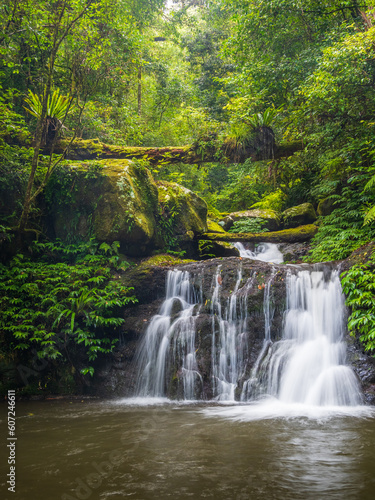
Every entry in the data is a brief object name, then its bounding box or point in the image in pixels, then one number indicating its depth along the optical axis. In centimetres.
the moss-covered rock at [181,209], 1014
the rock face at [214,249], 1025
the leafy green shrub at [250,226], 1196
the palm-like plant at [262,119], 943
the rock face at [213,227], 1148
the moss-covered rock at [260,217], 1262
